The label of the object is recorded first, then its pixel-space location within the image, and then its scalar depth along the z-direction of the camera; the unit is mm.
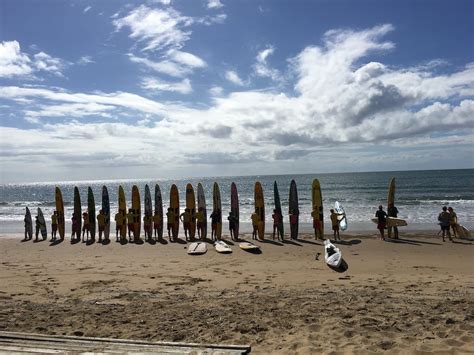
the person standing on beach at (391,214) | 13594
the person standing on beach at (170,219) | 14445
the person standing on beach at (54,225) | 15367
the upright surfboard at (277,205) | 13923
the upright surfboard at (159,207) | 14812
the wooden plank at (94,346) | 3956
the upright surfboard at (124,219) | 14474
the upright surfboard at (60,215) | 15410
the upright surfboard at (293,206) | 14117
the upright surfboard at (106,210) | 14861
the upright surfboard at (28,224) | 15564
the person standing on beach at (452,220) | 13067
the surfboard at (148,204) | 15547
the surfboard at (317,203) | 13875
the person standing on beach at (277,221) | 13898
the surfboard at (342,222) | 14637
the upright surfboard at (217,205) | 14181
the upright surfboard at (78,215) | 15315
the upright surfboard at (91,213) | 14988
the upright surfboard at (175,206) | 14334
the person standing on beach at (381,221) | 13555
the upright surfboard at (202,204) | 14312
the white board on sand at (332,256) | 9109
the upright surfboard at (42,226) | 15391
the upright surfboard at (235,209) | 14102
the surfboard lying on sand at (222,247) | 11289
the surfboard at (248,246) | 11632
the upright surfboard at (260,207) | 14052
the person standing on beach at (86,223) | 14775
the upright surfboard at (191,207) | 14422
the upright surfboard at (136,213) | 14523
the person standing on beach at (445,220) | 12859
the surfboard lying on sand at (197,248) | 11272
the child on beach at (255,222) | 13938
